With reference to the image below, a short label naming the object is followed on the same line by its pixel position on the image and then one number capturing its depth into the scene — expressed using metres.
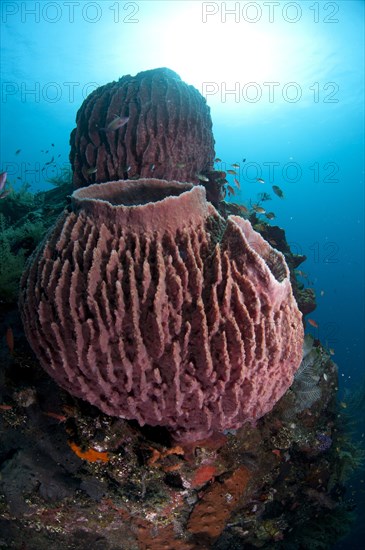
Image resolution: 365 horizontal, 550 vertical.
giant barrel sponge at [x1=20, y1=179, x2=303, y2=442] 2.11
